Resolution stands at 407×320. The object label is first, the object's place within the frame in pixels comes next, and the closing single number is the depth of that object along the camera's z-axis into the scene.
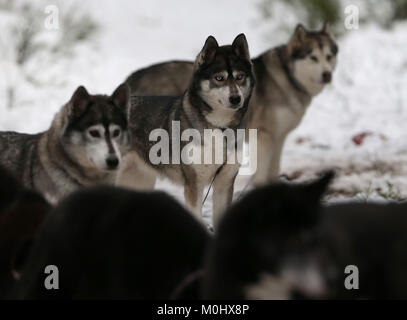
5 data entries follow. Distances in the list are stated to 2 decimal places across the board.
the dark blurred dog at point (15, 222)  5.99
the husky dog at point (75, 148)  9.52
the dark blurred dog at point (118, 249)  5.27
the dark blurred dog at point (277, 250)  4.40
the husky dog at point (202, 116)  12.24
